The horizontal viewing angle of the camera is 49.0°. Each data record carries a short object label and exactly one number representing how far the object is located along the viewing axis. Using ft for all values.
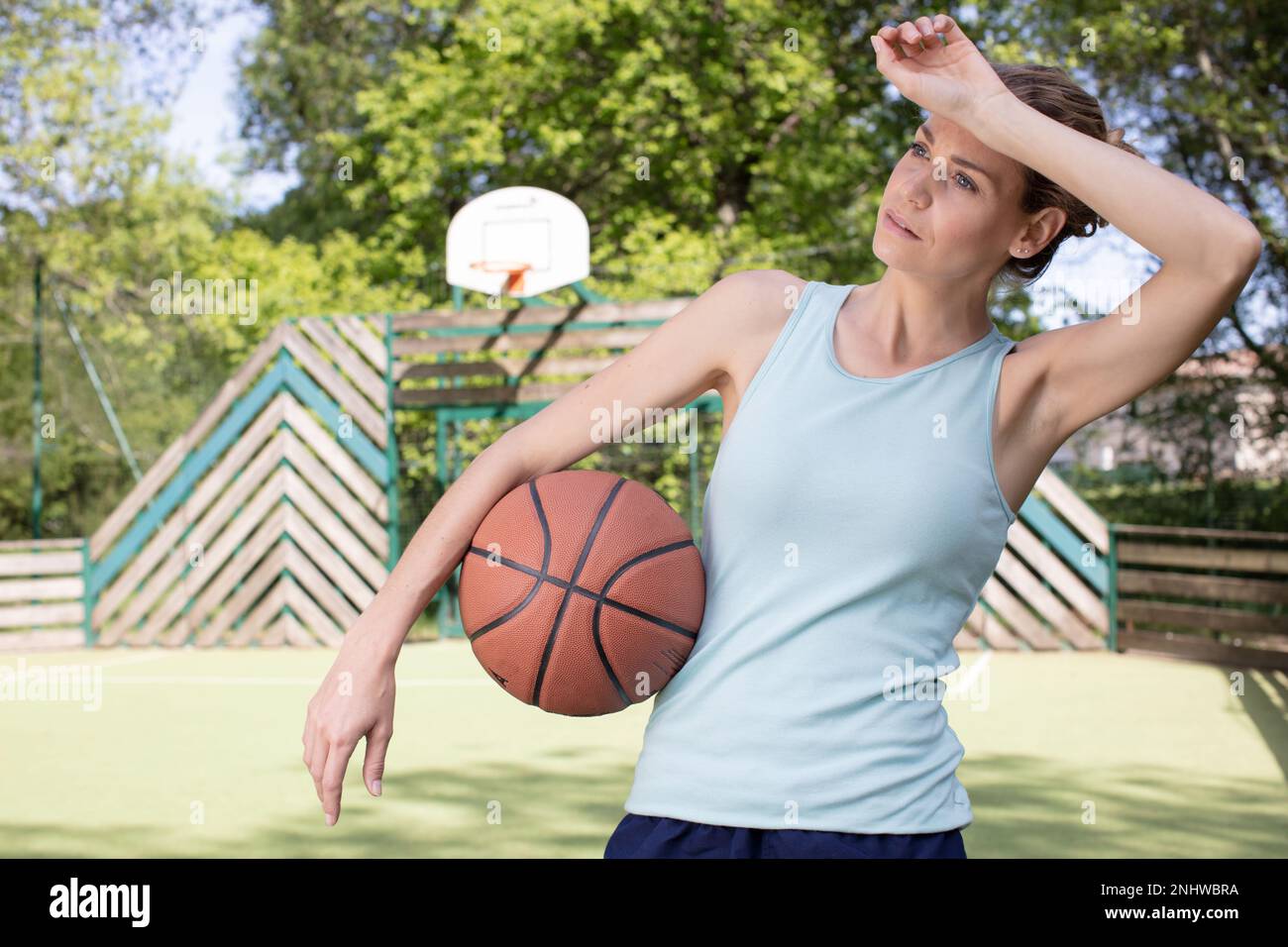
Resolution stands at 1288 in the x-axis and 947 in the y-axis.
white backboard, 39.55
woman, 6.12
